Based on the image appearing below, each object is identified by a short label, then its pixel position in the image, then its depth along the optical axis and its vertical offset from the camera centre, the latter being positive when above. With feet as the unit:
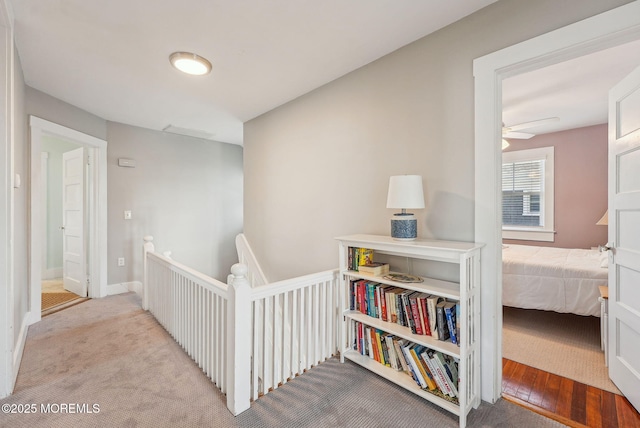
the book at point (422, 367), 5.30 -3.01
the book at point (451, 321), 5.03 -2.00
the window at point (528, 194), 14.05 +0.86
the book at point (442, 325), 5.15 -2.10
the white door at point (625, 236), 4.96 -0.48
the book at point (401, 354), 5.82 -3.00
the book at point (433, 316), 5.24 -1.97
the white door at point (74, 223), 11.81 -0.51
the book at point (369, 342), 6.41 -3.00
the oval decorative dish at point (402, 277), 5.72 -1.39
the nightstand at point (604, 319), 6.55 -2.70
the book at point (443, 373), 5.02 -2.95
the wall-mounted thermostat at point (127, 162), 12.28 +2.16
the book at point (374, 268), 6.18 -1.29
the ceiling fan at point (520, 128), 10.24 +3.22
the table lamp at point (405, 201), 5.54 +0.20
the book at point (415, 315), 5.46 -2.04
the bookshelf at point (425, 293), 4.76 -1.95
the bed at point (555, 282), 8.11 -2.17
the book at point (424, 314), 5.38 -1.99
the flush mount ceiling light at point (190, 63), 6.76 +3.72
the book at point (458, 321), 4.96 -1.94
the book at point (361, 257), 6.55 -1.07
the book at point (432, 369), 5.10 -2.95
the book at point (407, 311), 5.54 -2.02
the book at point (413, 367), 5.38 -3.07
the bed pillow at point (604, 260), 8.47 -1.56
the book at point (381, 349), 6.18 -3.06
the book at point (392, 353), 5.97 -3.04
